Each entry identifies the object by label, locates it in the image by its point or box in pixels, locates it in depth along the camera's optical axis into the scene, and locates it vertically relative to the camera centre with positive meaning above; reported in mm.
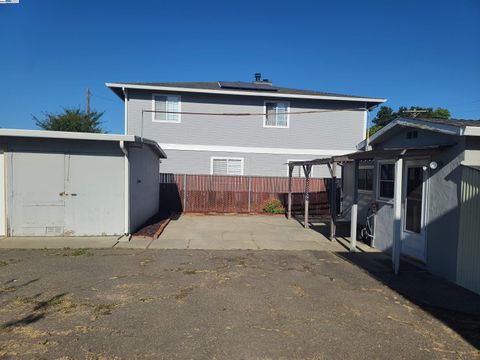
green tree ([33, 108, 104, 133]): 28219 +3479
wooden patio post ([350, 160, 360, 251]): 9234 -1260
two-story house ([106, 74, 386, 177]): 17500 +2323
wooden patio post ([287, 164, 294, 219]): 15298 -1215
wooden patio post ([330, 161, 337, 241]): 10680 -1066
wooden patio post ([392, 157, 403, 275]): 7133 -940
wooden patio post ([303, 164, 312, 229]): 13117 -912
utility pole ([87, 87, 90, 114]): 31172 +5875
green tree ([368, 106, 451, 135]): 56481 +9710
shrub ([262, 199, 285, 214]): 17000 -1887
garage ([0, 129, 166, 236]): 9547 -587
